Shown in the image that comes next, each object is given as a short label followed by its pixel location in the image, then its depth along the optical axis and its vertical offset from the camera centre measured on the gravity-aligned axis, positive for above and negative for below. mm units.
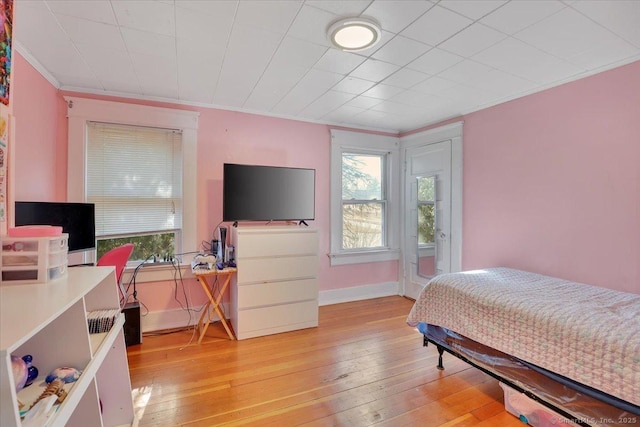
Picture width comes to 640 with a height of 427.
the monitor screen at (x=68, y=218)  2006 -27
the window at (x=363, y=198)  3943 +232
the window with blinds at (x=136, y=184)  2873 +299
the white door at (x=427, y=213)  3656 +15
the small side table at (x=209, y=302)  2764 -839
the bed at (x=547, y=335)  1413 -709
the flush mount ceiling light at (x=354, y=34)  1751 +1129
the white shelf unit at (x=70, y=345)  739 -482
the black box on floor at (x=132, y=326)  2717 -1027
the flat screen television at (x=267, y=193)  3090 +230
